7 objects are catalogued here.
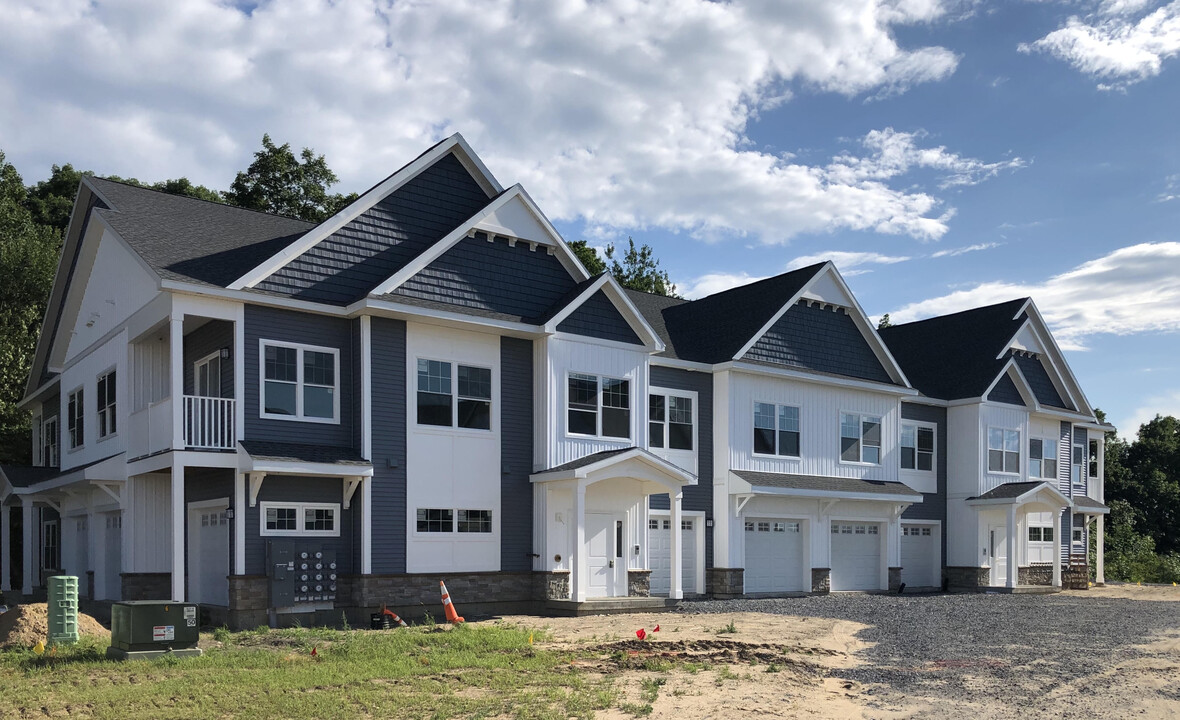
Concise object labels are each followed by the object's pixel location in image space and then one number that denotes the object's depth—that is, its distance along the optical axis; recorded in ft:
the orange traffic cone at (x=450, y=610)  62.79
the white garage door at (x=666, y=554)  84.33
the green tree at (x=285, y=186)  146.82
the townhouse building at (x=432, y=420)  63.05
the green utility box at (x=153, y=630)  45.37
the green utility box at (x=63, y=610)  50.39
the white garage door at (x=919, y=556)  106.32
